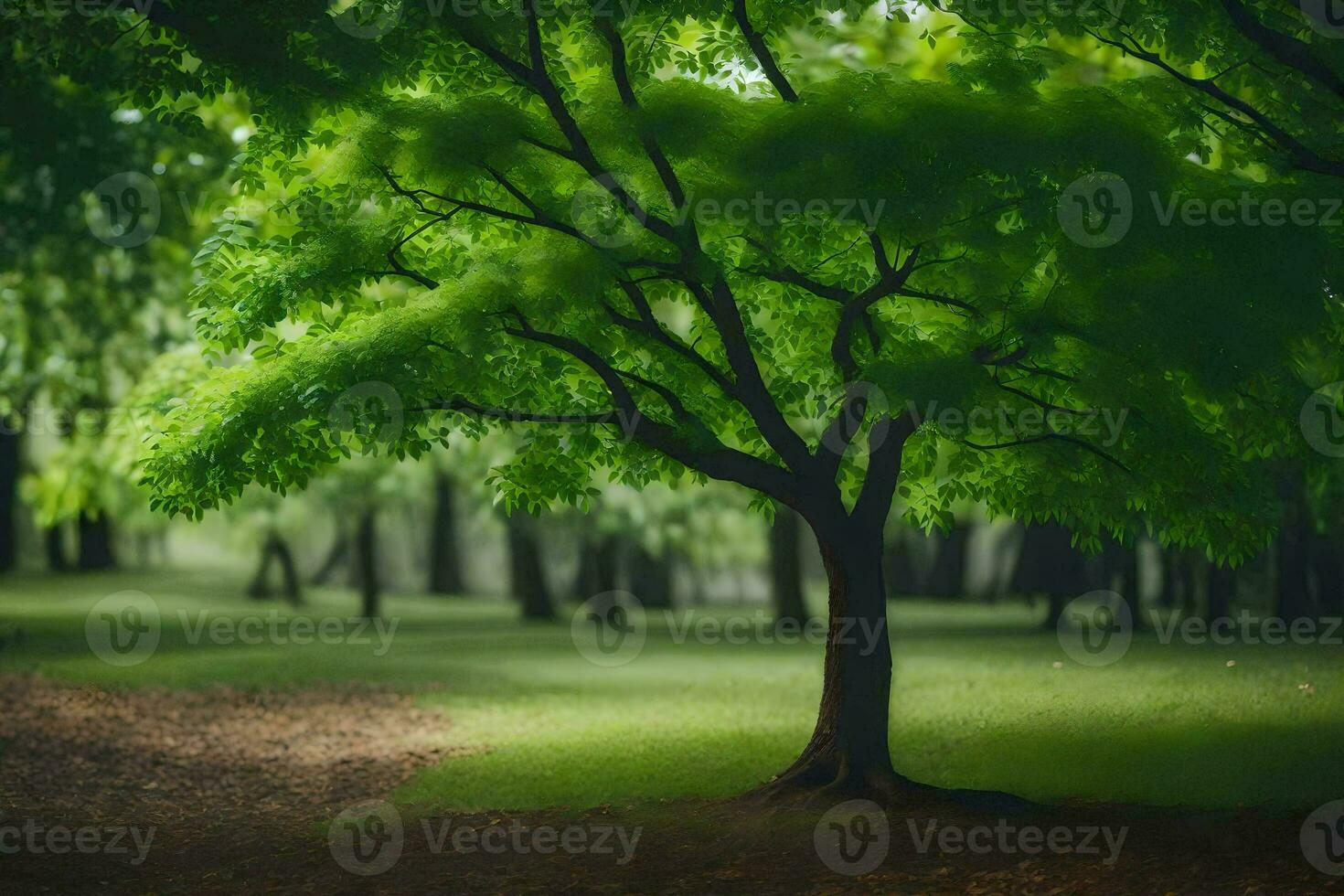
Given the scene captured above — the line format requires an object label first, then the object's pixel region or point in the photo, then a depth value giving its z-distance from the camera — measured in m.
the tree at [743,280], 11.82
